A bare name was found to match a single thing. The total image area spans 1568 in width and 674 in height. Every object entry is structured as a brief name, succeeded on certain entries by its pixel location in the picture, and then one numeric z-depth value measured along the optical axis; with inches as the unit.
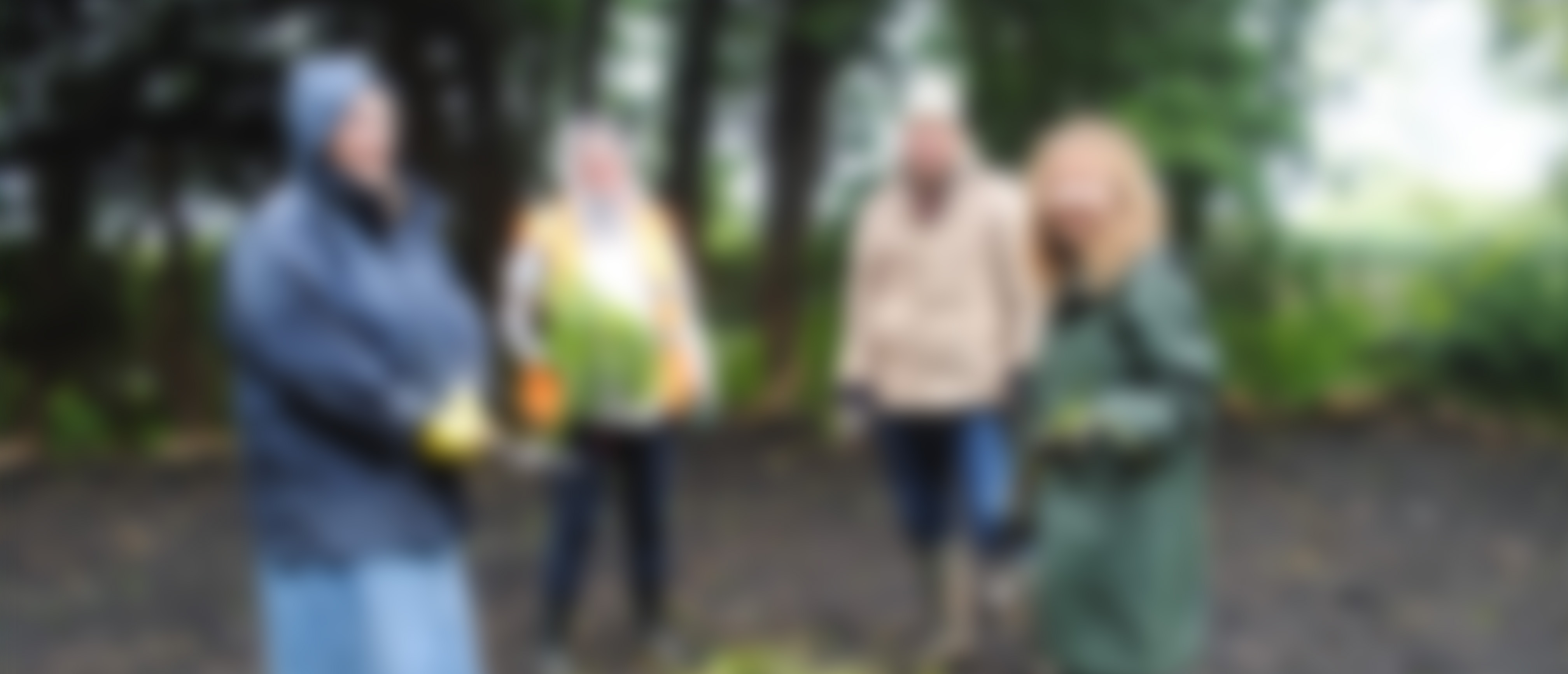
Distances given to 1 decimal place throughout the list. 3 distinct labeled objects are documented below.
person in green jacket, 153.8
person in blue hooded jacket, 146.4
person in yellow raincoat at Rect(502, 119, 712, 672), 208.5
